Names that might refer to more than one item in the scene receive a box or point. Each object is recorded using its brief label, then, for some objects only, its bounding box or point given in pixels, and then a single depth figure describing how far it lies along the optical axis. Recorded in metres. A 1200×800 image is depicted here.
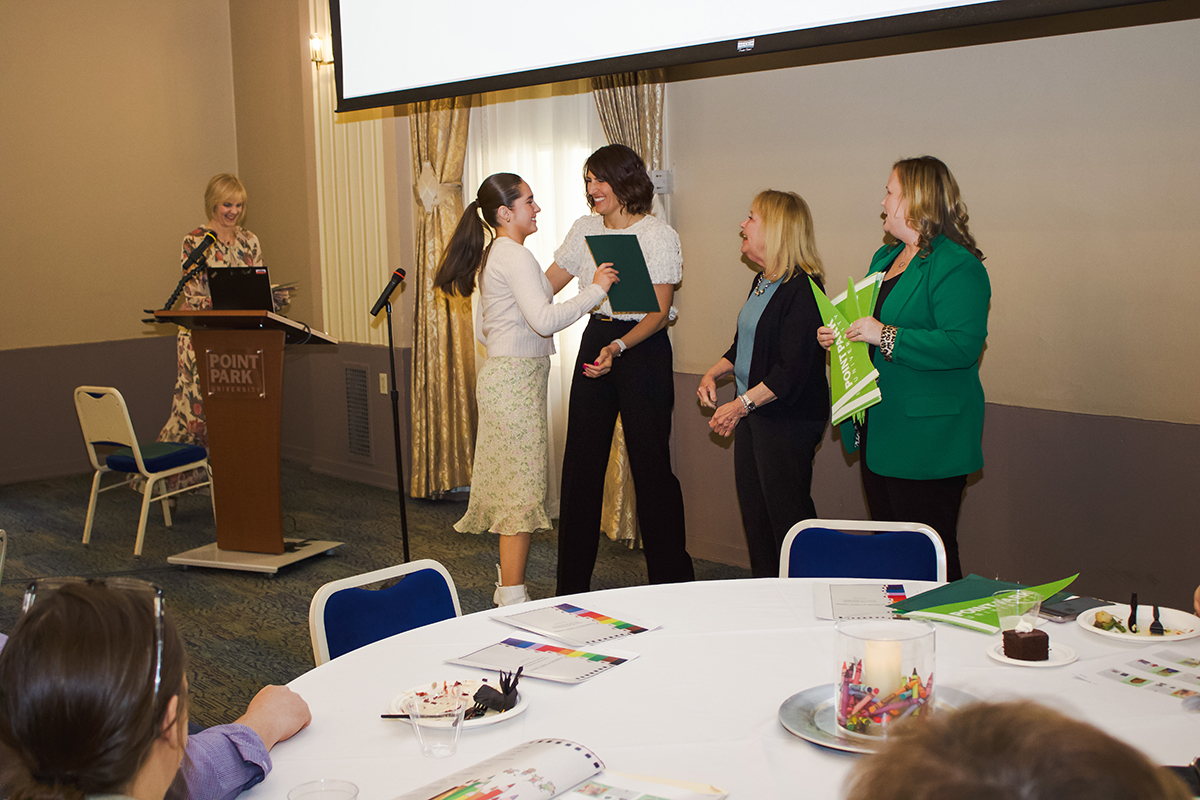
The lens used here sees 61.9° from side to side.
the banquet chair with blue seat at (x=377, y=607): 1.96
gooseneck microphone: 4.80
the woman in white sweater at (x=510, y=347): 3.61
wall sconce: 6.30
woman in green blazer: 2.90
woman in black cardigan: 3.38
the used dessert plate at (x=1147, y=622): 1.70
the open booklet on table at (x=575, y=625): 1.81
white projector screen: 2.96
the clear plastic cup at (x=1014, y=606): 1.72
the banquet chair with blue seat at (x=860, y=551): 2.39
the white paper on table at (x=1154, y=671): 1.50
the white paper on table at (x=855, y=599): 1.89
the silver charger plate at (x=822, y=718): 1.31
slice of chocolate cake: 1.61
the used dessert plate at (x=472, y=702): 1.43
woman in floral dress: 5.49
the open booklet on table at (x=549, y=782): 1.21
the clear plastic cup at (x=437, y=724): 1.37
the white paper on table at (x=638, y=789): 1.21
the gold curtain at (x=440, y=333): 5.58
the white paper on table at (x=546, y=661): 1.62
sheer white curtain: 5.00
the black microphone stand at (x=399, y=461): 3.82
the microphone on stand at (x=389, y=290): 3.64
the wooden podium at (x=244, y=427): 4.39
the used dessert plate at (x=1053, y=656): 1.60
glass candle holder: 1.30
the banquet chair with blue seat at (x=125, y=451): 4.73
